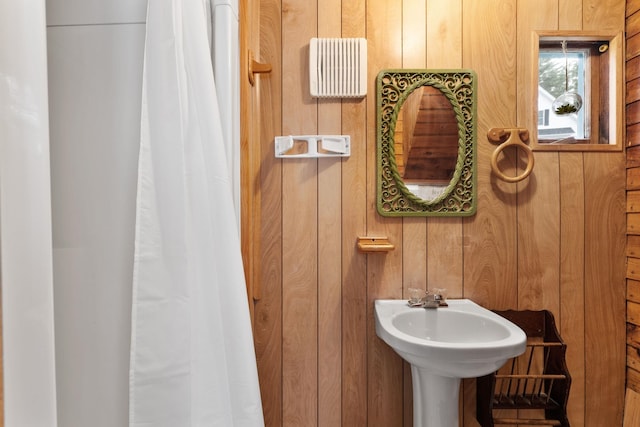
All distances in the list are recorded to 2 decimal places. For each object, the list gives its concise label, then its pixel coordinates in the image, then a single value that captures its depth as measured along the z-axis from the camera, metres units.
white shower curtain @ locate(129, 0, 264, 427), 0.55
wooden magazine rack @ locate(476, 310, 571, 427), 1.41
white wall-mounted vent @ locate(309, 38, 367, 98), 1.51
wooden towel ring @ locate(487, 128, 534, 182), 1.48
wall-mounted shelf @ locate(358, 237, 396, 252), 1.45
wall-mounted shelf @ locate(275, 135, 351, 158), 1.51
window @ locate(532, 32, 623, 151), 1.56
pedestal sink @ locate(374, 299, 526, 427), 1.11
